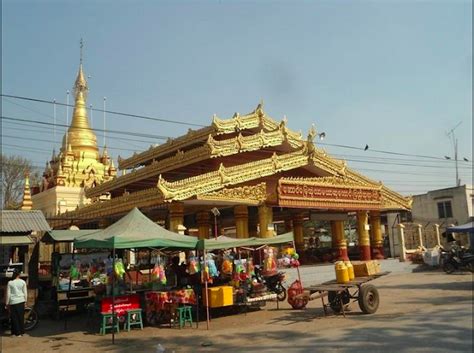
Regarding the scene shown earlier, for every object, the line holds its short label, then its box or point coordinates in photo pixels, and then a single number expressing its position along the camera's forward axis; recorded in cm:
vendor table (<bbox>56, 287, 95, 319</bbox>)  1356
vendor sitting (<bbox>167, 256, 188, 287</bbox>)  1362
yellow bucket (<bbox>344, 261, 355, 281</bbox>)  1228
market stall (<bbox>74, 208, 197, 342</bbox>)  1045
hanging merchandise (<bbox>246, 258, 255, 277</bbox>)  1358
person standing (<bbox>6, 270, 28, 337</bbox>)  1044
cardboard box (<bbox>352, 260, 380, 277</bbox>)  1264
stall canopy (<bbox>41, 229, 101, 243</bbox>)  1415
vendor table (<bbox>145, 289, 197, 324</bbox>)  1162
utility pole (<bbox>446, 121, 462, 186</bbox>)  4661
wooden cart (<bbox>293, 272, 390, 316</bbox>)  1149
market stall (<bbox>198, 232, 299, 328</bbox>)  1234
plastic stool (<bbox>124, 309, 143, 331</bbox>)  1098
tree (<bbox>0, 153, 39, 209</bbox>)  3762
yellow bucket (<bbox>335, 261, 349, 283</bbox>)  1204
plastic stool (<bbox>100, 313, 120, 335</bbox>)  1055
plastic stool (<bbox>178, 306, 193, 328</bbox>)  1127
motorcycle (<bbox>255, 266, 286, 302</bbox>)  1469
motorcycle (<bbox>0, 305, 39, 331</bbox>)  1138
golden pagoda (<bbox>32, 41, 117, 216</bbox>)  3400
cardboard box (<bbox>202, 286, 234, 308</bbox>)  1234
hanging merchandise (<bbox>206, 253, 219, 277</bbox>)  1234
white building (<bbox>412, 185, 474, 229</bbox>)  3430
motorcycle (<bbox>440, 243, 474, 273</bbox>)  2184
